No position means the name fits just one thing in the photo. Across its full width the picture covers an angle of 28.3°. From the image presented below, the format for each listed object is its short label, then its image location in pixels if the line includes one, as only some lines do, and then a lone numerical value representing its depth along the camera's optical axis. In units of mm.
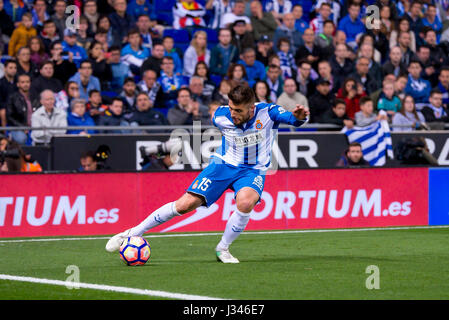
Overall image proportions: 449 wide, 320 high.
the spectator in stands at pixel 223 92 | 16188
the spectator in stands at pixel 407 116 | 17344
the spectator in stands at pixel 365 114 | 16297
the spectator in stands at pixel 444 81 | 19453
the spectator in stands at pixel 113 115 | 15664
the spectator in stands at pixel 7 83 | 15453
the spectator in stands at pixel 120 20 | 17969
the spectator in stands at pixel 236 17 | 18672
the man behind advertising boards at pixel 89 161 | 14461
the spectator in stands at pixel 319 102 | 17156
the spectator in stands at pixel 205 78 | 16859
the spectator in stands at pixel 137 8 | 18578
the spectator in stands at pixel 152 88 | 16688
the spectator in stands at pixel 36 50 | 16297
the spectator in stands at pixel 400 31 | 19859
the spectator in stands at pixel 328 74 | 18000
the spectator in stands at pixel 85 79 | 16141
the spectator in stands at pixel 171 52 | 17703
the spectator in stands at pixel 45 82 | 15617
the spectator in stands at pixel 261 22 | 19172
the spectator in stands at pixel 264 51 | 18391
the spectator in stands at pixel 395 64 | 19234
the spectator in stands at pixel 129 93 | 16359
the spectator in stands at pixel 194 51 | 17734
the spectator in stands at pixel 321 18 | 20125
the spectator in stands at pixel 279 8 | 19828
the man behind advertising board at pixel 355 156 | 15273
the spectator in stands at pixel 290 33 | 18969
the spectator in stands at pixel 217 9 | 19047
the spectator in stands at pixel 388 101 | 17625
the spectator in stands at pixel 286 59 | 18281
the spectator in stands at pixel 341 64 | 18484
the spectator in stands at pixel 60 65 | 16375
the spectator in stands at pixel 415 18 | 20812
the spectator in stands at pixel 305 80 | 17922
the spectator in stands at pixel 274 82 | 17469
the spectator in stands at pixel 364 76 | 18438
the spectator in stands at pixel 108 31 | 17516
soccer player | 9648
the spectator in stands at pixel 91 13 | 17672
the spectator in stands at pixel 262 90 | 15930
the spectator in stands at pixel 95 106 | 15695
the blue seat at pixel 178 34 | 18944
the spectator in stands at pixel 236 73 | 16641
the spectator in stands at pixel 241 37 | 18281
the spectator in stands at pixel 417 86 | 18984
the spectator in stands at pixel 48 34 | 16859
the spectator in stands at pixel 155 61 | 17219
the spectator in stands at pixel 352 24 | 20203
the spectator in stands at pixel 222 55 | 17750
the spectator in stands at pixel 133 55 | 17516
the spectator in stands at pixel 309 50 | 18703
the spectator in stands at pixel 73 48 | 16781
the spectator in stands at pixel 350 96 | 17219
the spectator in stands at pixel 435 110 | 18016
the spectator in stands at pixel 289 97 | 16625
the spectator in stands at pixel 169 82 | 16922
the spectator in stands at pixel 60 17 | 17266
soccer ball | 9414
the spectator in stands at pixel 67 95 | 15781
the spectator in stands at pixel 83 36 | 17203
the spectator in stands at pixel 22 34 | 16797
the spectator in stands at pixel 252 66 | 17672
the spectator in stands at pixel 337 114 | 16609
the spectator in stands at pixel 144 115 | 15930
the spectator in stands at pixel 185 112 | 15992
